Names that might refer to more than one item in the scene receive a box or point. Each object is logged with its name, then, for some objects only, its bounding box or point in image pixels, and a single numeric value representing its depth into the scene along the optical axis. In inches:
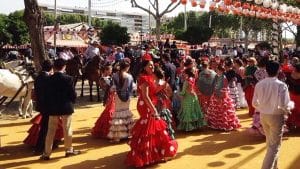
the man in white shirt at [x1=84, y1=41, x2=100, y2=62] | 701.9
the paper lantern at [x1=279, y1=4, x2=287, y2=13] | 850.8
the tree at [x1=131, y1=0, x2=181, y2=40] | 1142.8
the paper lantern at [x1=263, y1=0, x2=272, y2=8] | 761.9
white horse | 389.7
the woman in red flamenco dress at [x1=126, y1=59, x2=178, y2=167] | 298.0
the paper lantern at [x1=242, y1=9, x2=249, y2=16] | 817.5
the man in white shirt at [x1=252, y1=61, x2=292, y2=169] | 260.4
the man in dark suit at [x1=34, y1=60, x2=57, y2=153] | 314.5
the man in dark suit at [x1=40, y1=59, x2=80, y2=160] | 310.0
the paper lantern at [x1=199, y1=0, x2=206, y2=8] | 669.8
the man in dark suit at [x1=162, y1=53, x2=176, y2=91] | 484.4
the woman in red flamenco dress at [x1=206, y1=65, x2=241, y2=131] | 417.4
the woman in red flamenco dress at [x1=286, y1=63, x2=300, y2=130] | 391.7
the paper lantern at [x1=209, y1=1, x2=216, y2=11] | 680.2
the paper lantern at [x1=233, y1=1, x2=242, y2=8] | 769.3
